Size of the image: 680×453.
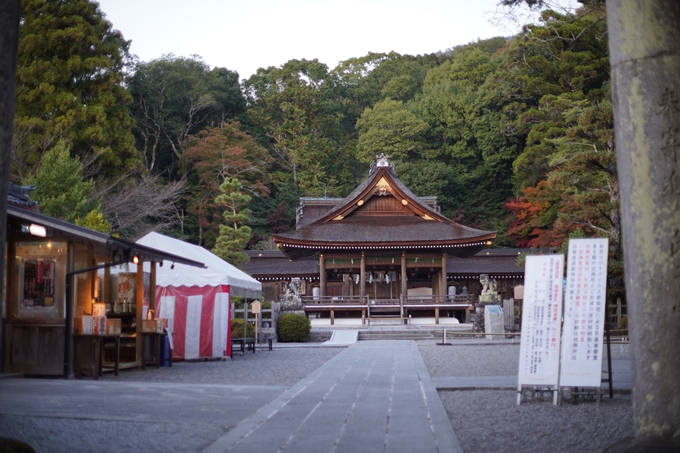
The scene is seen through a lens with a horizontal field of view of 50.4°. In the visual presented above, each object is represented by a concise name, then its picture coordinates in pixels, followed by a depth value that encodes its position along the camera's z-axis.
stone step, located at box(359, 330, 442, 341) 26.59
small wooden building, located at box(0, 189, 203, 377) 11.13
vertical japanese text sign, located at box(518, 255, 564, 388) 8.02
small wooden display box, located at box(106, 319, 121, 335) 11.87
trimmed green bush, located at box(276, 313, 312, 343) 24.86
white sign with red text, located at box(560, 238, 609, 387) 7.79
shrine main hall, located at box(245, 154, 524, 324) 33.03
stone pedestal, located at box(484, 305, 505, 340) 24.83
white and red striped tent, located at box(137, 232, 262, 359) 15.66
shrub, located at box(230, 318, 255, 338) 21.05
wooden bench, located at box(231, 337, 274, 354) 18.81
